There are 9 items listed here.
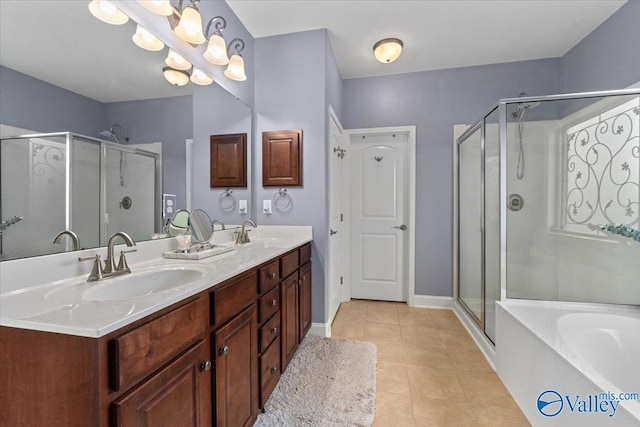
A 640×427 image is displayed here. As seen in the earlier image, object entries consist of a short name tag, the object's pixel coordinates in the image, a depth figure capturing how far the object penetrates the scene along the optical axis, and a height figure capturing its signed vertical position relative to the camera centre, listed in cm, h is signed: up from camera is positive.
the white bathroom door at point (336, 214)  250 -4
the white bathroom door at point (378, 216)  313 -7
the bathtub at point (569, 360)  104 -74
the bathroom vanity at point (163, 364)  63 -44
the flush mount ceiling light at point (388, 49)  243 +144
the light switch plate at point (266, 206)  237 +3
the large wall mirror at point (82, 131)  89 +32
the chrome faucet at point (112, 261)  106 -20
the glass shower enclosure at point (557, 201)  195 +7
